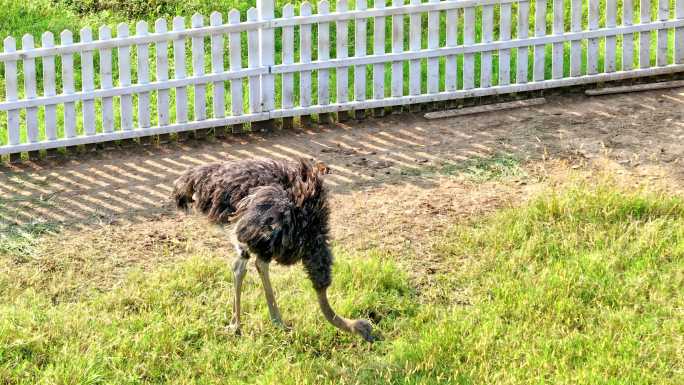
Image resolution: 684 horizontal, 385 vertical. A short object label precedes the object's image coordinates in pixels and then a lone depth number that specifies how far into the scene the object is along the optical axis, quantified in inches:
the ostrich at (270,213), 501.1
